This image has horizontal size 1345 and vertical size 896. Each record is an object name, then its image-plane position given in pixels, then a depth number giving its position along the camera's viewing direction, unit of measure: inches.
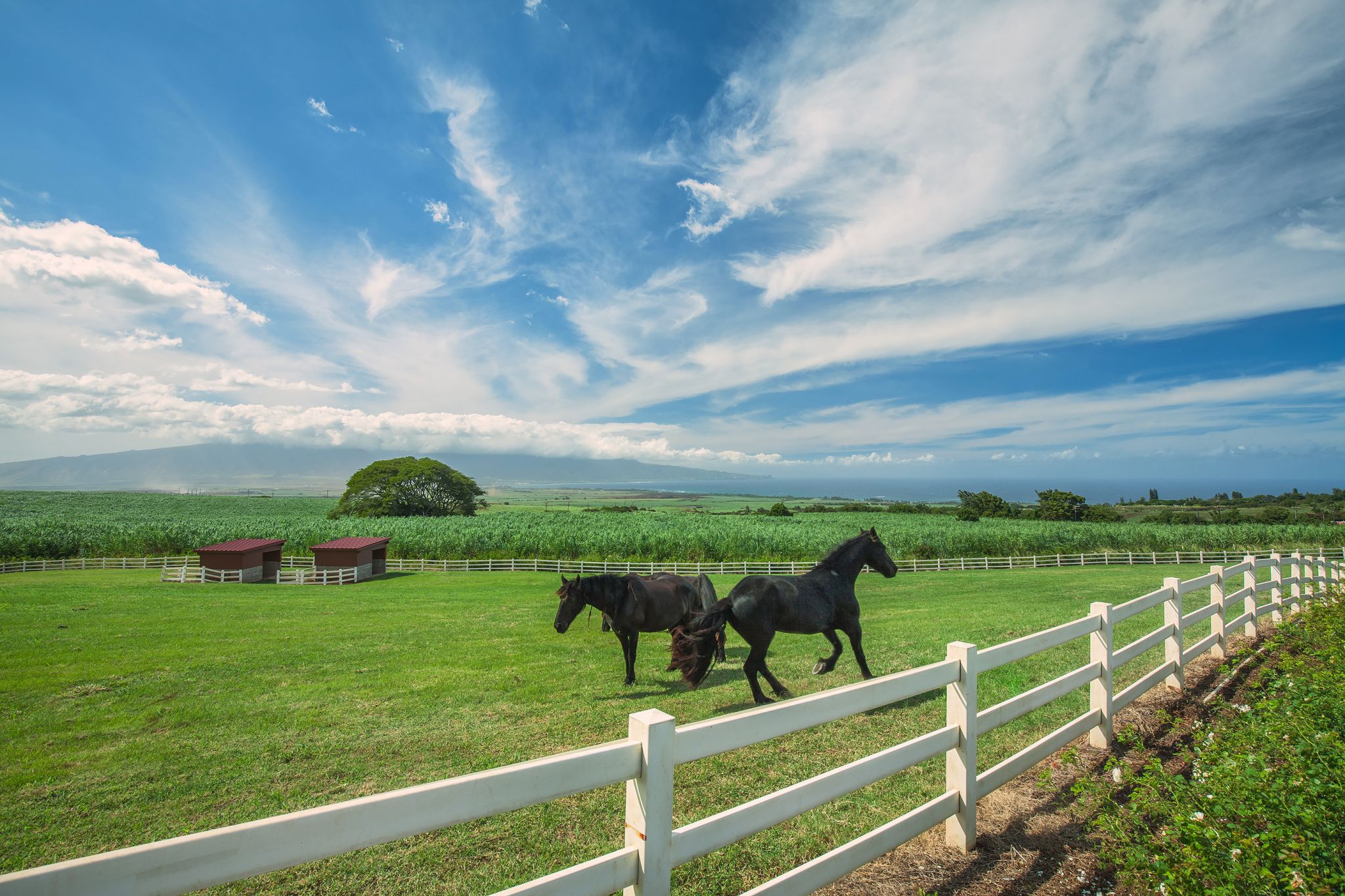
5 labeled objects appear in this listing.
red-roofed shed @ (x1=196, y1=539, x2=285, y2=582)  1002.7
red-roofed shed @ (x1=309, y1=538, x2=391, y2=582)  1067.3
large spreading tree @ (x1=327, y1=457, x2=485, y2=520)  2221.9
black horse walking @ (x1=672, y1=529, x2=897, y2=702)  258.4
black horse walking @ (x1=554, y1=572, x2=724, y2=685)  336.2
